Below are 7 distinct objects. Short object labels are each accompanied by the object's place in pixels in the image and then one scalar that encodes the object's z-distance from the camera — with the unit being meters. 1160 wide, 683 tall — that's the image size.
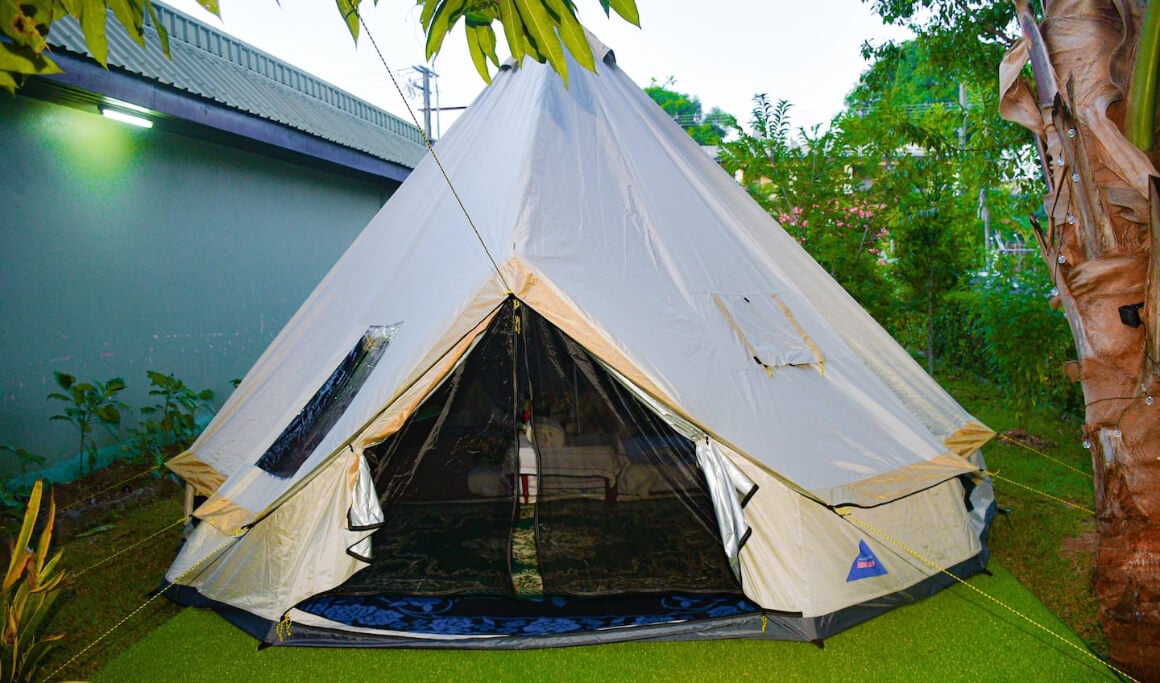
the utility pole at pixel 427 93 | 16.91
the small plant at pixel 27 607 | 1.85
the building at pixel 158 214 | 4.32
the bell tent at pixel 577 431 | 2.72
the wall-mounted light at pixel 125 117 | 4.67
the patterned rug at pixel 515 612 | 2.75
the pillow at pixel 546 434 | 3.36
